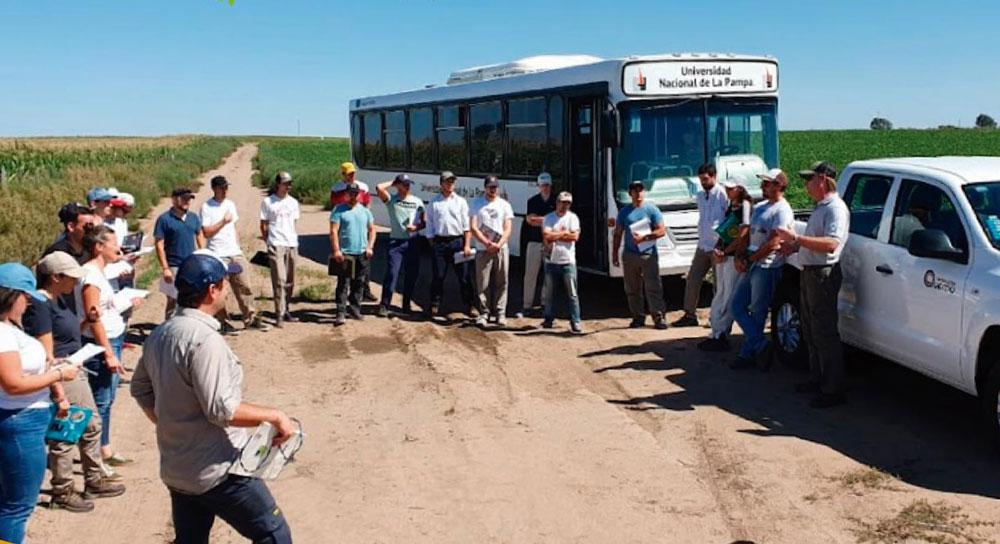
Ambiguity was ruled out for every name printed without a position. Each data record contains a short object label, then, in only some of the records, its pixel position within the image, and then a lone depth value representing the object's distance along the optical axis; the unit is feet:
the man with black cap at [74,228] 23.24
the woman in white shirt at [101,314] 20.84
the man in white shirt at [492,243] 38.65
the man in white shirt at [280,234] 38.88
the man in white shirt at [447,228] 40.40
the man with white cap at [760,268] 29.17
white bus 38.99
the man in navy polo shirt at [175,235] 34.22
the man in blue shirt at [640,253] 36.42
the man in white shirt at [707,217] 34.96
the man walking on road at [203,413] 12.69
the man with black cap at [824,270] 25.99
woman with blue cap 15.48
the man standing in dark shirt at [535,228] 39.47
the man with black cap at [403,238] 41.06
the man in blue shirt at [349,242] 39.32
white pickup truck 22.45
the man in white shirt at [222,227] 36.29
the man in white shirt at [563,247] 36.68
